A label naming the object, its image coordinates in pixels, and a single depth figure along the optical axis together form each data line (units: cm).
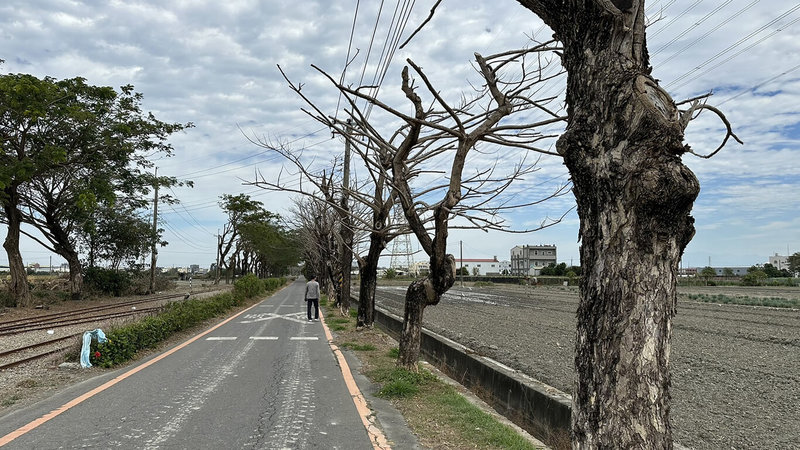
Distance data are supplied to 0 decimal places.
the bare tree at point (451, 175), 700
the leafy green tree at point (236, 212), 5191
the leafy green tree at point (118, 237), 3681
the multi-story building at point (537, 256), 12750
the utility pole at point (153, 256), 3924
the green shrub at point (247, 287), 2814
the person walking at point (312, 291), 1931
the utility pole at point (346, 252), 1815
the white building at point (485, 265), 15275
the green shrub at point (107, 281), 3453
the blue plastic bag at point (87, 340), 960
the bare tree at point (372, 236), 1127
